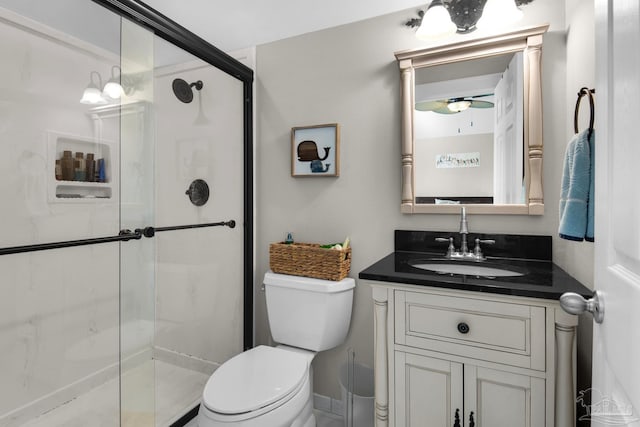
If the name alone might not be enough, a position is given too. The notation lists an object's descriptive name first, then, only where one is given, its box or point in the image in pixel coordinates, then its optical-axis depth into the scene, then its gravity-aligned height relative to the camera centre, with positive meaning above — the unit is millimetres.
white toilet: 1209 -650
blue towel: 897 +46
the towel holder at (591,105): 886 +278
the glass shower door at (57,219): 1120 -17
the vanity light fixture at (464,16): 1443 +853
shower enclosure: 1150 +3
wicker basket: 1696 -241
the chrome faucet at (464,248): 1538 -162
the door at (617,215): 480 -4
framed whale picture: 1872 +351
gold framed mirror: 1476 +403
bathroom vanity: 1054 -448
